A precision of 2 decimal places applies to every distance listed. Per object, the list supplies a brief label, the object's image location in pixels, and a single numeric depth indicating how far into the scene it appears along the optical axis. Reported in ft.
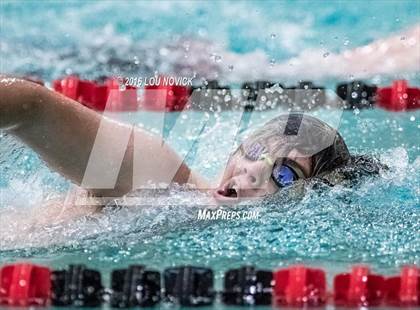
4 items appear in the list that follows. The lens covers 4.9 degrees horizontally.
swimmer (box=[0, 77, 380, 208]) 30.20
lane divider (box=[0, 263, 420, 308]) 29.28
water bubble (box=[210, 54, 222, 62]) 36.24
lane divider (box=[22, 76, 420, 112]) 34.43
